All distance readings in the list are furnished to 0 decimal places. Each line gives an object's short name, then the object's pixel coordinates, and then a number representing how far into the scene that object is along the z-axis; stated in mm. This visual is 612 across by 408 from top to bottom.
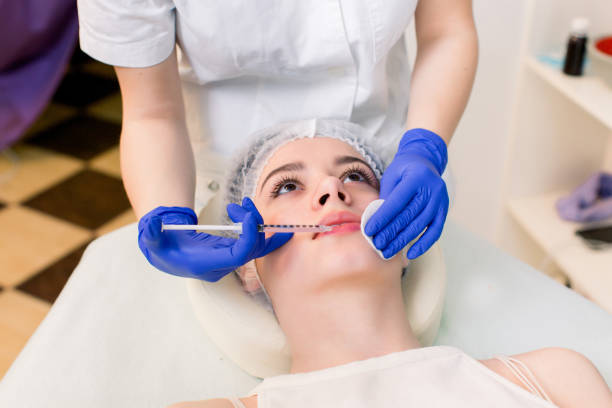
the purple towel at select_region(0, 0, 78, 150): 2391
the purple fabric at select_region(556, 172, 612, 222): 1797
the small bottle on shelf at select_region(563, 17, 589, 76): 1555
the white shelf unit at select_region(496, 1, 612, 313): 1618
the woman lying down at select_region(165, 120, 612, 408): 794
